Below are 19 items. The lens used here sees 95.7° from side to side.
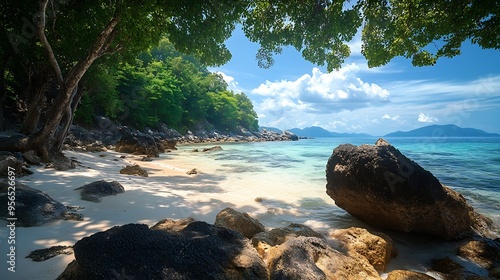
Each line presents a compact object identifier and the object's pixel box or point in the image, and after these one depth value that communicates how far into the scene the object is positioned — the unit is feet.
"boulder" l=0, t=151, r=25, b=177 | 16.47
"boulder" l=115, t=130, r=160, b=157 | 53.55
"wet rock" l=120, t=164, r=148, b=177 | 26.05
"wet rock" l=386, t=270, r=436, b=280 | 8.96
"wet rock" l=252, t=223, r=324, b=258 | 9.63
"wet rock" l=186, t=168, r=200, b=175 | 30.94
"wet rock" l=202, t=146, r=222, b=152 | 73.18
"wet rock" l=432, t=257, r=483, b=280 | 9.95
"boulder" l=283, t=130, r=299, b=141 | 269.64
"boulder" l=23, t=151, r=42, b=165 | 22.16
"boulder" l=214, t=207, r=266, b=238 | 11.74
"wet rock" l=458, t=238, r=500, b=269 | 11.11
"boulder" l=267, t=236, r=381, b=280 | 6.77
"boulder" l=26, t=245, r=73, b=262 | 7.35
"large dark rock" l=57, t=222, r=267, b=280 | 5.13
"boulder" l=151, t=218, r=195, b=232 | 8.58
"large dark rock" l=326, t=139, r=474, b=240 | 13.37
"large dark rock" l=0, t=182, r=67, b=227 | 9.89
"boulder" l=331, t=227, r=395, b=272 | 10.41
